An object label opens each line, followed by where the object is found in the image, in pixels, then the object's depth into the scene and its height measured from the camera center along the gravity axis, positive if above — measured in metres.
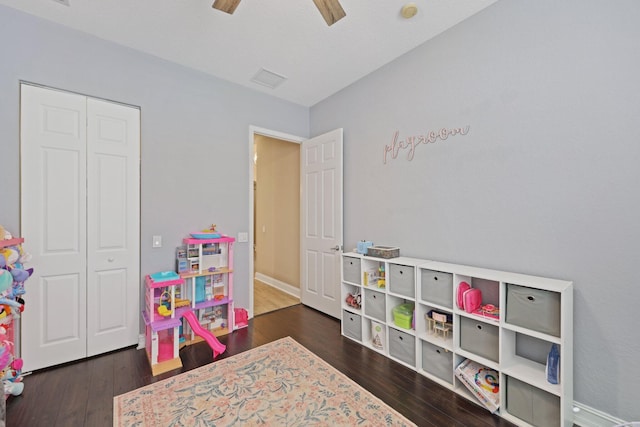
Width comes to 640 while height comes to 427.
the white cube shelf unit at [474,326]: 1.58 -0.87
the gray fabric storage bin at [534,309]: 1.57 -0.59
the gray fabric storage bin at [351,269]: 2.76 -0.60
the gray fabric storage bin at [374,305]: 2.53 -0.90
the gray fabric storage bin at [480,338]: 1.84 -0.90
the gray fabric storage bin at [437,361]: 2.05 -1.19
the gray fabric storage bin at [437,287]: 2.06 -0.59
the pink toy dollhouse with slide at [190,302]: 2.38 -0.91
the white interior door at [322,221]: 3.33 -0.10
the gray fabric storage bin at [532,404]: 1.56 -1.17
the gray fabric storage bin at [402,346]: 2.28 -1.18
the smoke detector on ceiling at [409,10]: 2.05 +1.62
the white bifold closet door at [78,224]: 2.20 -0.09
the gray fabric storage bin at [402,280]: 2.30 -0.60
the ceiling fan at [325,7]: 1.63 +1.30
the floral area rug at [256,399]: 1.70 -1.33
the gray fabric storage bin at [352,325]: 2.76 -1.19
